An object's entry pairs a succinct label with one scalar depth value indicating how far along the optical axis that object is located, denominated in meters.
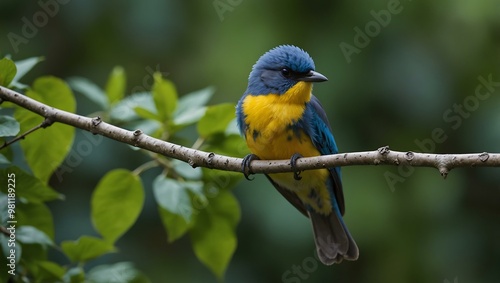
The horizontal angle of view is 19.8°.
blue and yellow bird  7.57
